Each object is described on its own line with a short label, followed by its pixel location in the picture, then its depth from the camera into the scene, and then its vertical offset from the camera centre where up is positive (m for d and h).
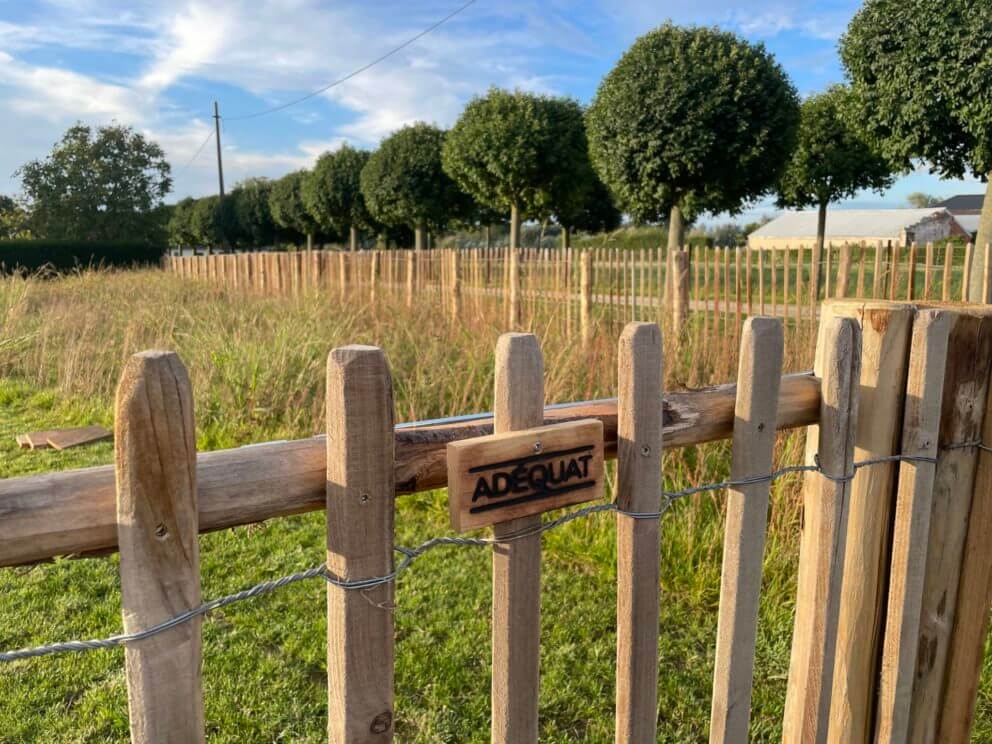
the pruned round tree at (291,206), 30.50 +2.27
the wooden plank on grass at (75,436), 5.13 -1.34
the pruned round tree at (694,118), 11.30 +2.33
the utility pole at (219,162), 34.66 +4.65
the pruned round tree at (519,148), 17.08 +2.75
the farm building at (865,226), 48.00 +2.59
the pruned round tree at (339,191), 25.86 +2.48
